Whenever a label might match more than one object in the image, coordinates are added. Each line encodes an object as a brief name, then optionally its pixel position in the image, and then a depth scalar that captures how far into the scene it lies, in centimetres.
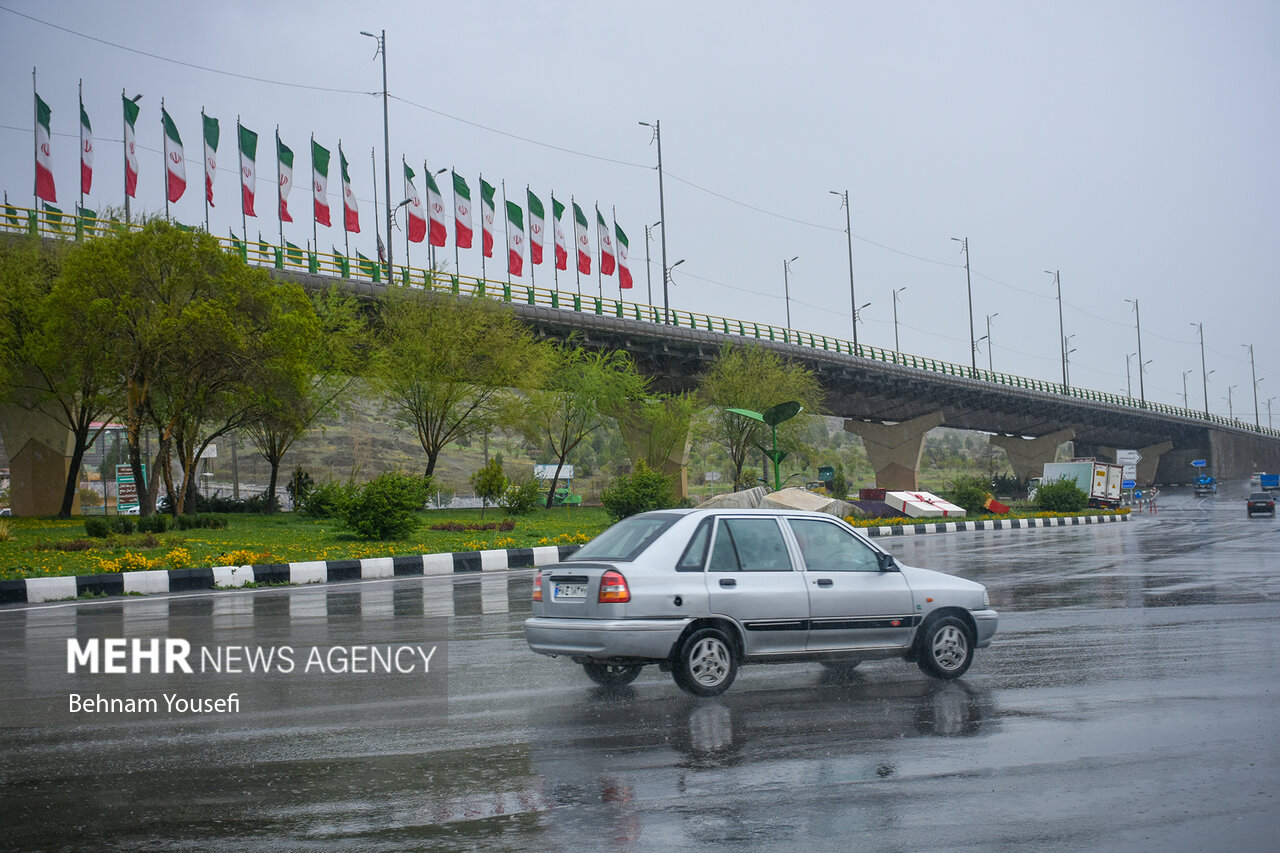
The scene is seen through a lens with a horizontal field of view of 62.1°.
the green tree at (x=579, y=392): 5200
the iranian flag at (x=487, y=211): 5425
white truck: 5466
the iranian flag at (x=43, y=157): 3770
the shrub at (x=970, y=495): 4588
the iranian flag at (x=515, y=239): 5369
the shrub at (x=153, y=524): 2564
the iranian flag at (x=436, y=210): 5003
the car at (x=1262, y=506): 4496
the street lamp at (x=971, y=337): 9612
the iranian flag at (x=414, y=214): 4859
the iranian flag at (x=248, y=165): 4381
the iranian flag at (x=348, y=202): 4784
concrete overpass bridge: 3959
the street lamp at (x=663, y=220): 6200
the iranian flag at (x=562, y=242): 5811
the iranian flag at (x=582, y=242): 5772
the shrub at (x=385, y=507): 2420
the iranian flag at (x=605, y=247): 5962
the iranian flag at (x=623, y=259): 6125
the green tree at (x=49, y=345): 2847
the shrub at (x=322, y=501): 3309
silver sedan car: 748
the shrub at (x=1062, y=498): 4722
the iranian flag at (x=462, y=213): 5072
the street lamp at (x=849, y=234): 7906
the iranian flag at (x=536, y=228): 5506
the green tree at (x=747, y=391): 5812
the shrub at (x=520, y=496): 3604
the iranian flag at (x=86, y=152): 4016
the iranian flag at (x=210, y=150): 4328
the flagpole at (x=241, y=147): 4388
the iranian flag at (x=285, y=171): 4478
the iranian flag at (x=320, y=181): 4603
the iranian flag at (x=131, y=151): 4019
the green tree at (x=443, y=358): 4266
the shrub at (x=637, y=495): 2909
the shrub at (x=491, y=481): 3391
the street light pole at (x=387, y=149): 4619
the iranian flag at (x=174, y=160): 4141
